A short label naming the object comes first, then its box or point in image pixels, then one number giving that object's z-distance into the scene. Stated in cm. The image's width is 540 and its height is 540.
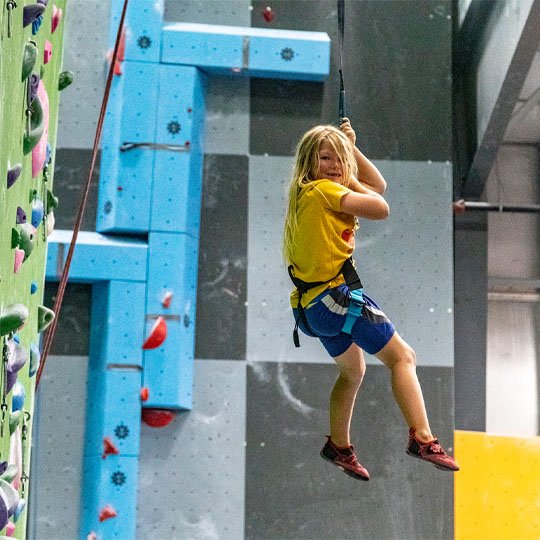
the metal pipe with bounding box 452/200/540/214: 1125
